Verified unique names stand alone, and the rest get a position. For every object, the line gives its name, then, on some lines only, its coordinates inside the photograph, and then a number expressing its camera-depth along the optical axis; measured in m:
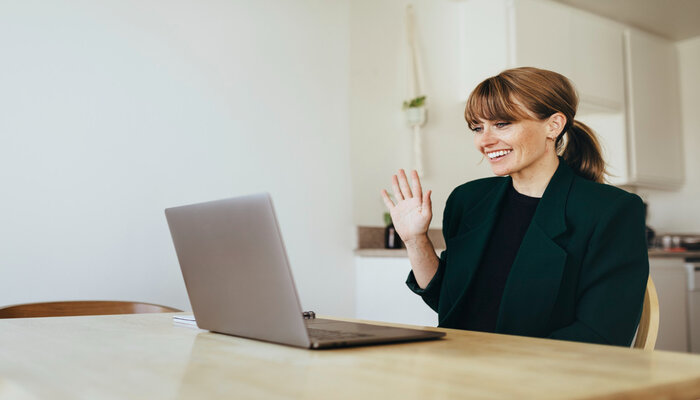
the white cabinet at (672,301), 3.49
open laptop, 0.86
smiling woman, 1.29
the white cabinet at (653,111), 4.33
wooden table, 0.62
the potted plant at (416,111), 3.50
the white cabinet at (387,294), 2.98
